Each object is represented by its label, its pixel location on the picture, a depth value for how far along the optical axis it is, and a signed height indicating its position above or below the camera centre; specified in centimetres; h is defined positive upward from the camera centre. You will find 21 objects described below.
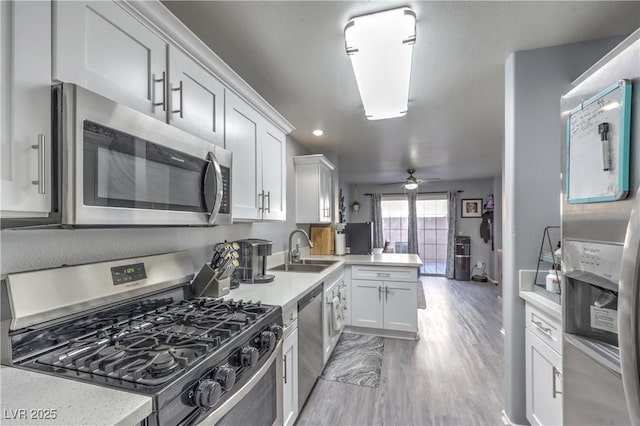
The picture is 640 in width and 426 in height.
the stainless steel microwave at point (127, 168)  77 +15
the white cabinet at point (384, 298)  311 -100
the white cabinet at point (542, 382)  138 -92
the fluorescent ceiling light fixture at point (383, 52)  134 +88
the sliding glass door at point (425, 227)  718 -40
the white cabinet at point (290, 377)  160 -101
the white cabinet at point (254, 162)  169 +36
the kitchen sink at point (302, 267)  287 -59
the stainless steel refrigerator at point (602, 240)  67 -8
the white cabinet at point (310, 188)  338 +29
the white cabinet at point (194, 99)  121 +55
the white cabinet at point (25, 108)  67 +26
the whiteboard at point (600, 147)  77 +21
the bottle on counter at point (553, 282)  155 -40
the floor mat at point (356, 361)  236 -144
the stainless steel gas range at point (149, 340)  77 -45
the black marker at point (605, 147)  82 +20
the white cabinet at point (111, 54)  80 +53
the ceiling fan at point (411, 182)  531 +57
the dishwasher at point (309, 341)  183 -95
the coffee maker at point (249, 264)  204 -40
